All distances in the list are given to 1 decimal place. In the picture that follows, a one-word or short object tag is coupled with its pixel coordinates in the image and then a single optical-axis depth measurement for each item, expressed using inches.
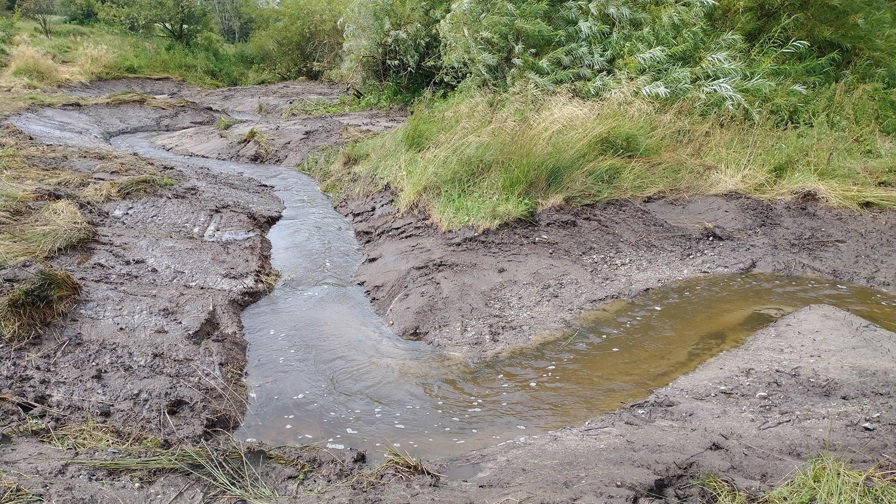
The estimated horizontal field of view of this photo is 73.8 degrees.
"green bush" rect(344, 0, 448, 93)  531.5
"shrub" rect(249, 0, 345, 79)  848.3
